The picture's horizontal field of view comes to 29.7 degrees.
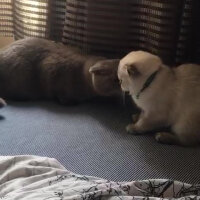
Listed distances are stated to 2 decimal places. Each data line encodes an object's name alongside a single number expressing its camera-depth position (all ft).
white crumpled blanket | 3.60
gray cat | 6.46
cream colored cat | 5.10
